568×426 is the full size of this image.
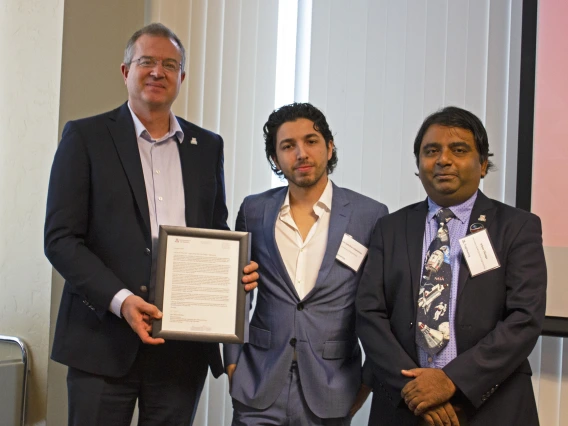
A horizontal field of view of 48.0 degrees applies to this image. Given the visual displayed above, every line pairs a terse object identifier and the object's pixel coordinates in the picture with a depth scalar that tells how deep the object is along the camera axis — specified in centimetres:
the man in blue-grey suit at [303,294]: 220
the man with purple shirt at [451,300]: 195
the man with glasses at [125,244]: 218
